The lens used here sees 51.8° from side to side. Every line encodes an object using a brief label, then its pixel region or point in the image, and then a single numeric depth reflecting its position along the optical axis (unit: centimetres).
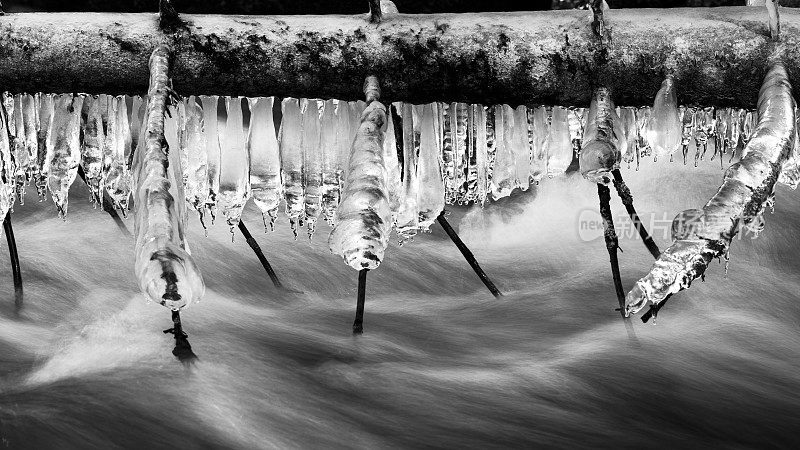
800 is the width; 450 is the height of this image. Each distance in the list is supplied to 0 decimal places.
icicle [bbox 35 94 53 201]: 281
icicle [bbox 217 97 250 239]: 291
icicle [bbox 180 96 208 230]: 291
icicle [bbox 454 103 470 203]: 273
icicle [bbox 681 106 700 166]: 269
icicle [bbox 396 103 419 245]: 277
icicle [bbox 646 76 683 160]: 243
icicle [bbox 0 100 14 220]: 284
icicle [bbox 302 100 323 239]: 282
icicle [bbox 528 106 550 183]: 276
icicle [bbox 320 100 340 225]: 281
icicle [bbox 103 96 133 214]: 285
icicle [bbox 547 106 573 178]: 278
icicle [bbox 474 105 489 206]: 277
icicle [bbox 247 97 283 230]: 284
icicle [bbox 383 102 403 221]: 260
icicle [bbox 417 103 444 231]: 277
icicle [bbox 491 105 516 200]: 276
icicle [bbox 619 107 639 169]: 275
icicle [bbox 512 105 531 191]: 276
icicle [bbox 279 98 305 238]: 282
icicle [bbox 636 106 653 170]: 268
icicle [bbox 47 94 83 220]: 280
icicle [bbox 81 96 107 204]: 283
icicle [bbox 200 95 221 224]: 288
